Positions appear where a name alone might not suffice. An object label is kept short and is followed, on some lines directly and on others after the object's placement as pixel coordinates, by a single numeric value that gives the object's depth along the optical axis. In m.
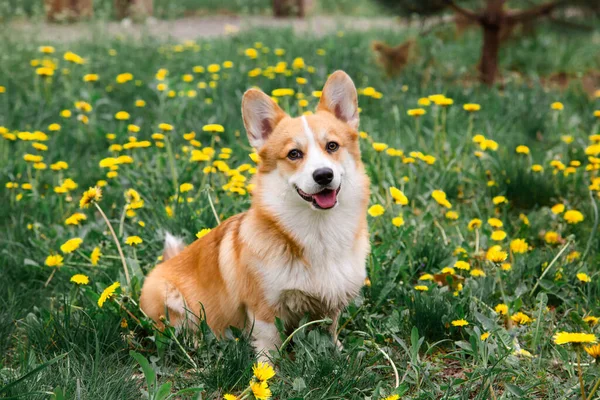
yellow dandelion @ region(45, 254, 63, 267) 2.91
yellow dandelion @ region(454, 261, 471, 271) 2.86
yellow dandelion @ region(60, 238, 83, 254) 2.78
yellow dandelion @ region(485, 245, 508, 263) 2.49
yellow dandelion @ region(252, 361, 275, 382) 1.88
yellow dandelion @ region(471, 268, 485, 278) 2.97
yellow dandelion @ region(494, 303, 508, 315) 2.64
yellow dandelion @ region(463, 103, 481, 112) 3.86
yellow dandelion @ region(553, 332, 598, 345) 1.82
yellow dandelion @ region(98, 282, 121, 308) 2.41
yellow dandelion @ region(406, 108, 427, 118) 3.85
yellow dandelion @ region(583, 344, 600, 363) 1.80
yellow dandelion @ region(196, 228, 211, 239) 3.09
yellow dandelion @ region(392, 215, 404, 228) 3.13
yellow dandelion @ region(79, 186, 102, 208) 2.65
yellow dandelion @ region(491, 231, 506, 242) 2.95
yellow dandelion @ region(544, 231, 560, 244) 3.35
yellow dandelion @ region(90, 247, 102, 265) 2.96
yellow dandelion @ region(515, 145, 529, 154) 3.82
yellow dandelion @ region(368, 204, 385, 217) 3.04
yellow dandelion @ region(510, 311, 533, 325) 2.58
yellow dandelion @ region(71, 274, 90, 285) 2.60
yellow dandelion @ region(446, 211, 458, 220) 3.47
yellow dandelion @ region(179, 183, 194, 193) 3.46
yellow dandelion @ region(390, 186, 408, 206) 2.95
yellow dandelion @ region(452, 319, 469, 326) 2.50
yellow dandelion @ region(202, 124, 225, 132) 3.42
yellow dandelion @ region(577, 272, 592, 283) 2.79
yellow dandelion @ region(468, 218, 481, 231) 3.19
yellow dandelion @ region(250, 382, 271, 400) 1.87
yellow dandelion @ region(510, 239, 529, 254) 3.07
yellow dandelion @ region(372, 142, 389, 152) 3.51
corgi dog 2.46
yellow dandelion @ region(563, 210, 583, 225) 3.28
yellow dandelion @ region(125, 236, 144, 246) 2.86
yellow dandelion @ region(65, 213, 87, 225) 3.08
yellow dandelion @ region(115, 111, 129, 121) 4.04
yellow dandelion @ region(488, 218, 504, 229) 3.16
